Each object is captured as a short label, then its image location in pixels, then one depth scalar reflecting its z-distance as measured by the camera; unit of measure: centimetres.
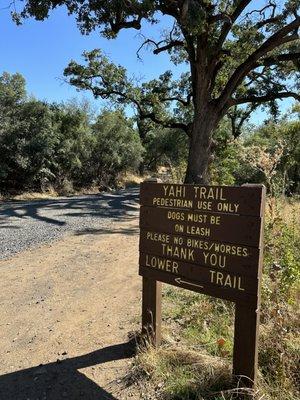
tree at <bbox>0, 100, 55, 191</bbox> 2134
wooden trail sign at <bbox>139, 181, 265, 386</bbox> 320
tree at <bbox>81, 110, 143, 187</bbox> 2977
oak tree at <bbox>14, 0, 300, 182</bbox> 1392
